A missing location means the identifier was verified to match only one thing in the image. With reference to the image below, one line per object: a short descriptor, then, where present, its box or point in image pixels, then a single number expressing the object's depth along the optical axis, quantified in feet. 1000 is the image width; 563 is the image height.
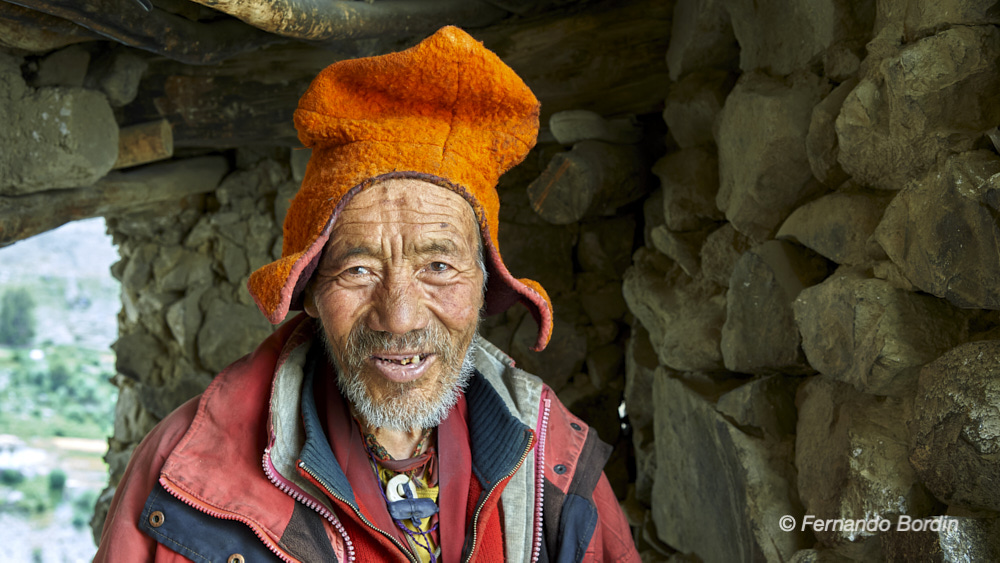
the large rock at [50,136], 5.89
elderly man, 3.78
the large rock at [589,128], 6.70
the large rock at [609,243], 7.45
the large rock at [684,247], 6.00
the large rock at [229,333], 8.83
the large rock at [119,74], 6.41
